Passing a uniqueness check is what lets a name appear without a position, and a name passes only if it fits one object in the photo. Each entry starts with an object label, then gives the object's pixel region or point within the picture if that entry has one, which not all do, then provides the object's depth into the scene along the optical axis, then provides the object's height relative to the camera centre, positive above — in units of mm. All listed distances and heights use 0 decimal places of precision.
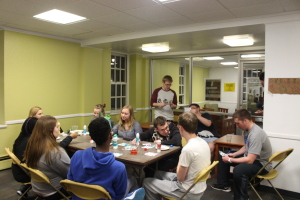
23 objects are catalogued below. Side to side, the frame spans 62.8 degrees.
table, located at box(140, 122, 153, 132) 5180 -756
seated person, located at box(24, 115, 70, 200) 2293 -624
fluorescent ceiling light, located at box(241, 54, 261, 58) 5734 +845
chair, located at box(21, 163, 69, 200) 2170 -783
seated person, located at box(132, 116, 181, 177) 3199 -638
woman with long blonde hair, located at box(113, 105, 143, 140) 3814 -542
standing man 5488 -226
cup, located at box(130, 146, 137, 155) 2803 -689
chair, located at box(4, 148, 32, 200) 2566 -735
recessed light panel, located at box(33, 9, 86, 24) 3676 +1153
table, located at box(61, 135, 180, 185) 2533 -723
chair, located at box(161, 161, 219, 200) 2128 -750
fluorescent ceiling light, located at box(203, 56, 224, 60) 6420 +892
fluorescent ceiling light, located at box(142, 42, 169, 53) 5547 +1056
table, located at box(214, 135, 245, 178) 3670 -783
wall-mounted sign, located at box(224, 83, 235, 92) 6298 +117
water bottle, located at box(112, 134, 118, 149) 3151 -689
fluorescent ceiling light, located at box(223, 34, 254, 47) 4586 +1010
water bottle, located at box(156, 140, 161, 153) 2963 -658
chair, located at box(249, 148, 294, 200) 2786 -789
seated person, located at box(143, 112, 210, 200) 2188 -696
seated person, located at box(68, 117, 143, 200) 1742 -541
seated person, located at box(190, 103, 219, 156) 4410 -664
